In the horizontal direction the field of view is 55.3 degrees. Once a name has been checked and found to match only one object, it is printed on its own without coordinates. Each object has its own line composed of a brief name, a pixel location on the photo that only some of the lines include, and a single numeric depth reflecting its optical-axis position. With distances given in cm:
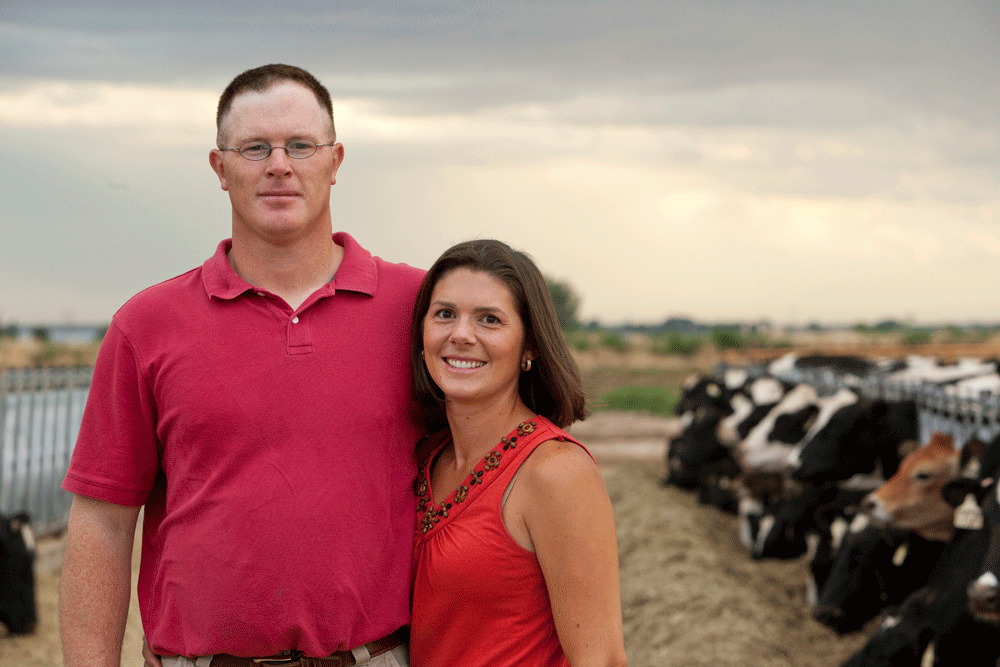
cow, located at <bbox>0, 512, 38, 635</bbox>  759
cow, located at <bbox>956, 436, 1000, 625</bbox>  507
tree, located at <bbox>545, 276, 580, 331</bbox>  5975
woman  252
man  255
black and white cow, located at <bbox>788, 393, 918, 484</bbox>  974
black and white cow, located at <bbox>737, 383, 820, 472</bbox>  1132
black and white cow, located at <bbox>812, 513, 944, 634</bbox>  746
